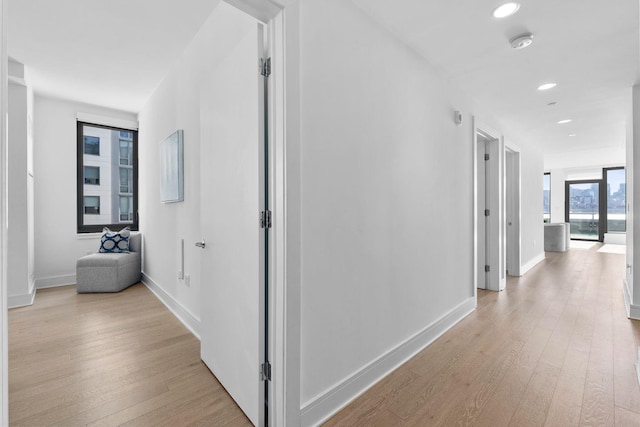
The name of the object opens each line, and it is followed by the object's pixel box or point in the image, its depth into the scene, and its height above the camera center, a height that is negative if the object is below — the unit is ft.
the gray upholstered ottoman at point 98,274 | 12.76 -2.63
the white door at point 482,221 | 13.87 -0.46
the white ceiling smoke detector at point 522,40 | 7.14 +4.16
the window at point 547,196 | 33.91 +1.71
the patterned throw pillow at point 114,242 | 14.10 -1.38
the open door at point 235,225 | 5.05 -0.25
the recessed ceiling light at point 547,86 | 10.00 +4.27
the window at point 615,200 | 29.45 +1.05
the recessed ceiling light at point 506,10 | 6.16 +4.28
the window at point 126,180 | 16.71 +1.86
